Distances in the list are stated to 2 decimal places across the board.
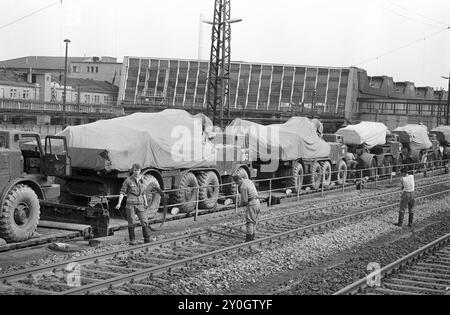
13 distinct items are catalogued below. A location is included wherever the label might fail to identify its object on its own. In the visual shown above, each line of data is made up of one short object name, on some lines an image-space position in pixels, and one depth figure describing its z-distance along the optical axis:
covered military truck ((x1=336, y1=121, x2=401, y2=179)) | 33.00
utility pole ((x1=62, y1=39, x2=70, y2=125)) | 42.56
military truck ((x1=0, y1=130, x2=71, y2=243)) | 13.12
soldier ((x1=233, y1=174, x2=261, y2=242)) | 13.70
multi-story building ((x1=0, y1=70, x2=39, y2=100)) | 70.79
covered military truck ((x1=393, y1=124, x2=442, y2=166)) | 38.81
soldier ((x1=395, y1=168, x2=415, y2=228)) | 18.27
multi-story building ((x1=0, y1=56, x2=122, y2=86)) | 118.38
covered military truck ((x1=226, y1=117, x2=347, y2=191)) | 24.05
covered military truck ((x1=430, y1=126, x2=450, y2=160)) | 47.06
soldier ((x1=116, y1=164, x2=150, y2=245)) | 13.71
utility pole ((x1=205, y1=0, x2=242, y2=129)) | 34.22
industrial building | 101.25
